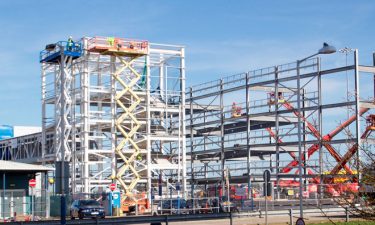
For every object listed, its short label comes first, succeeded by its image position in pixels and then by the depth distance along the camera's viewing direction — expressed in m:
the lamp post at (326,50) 32.44
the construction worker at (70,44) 65.00
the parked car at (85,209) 52.25
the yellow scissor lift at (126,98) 67.00
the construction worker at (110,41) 67.12
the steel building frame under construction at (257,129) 64.06
